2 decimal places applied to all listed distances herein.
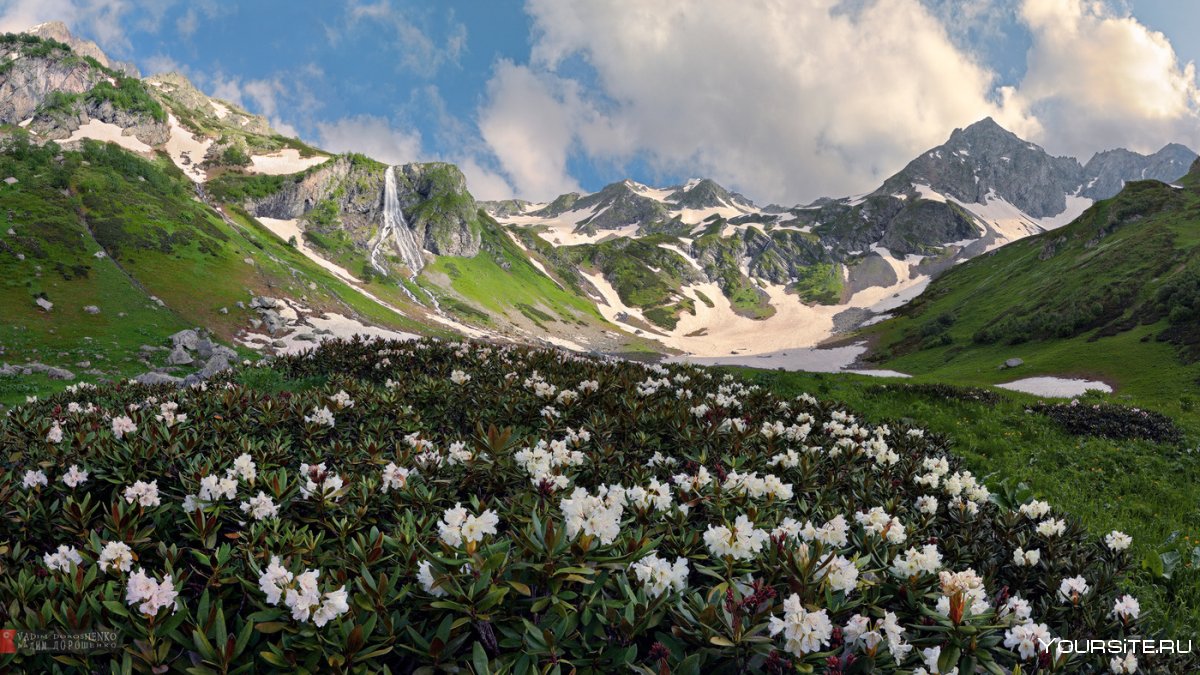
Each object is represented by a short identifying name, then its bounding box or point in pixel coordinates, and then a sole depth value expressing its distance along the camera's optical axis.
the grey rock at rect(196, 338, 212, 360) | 36.28
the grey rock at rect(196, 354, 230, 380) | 22.47
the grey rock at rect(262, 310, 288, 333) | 52.64
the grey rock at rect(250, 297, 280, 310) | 55.16
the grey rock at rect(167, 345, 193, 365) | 33.53
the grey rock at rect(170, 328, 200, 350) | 36.78
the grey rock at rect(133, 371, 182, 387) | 20.20
